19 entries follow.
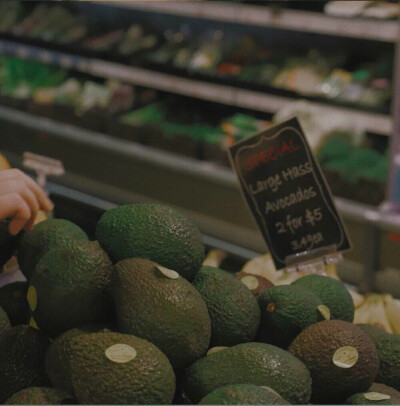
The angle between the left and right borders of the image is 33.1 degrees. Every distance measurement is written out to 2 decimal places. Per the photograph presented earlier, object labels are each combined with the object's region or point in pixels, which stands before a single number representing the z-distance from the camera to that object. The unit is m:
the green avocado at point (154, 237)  1.15
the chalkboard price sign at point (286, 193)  1.66
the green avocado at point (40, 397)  0.92
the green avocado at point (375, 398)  1.05
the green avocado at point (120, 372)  0.90
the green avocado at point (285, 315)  1.18
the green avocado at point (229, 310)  1.12
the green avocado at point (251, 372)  0.99
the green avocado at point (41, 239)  1.33
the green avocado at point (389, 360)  1.20
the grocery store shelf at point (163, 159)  3.19
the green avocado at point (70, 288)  1.05
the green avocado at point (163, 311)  1.01
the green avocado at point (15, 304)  1.25
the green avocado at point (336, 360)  1.08
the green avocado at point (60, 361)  0.97
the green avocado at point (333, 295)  1.30
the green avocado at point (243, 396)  0.87
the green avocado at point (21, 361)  1.05
